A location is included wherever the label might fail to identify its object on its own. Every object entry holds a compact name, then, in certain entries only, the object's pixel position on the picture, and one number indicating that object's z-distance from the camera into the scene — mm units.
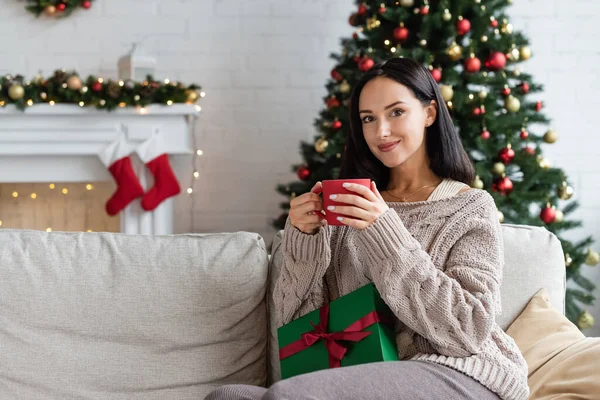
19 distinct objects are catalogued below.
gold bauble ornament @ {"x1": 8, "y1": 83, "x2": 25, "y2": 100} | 3109
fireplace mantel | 3203
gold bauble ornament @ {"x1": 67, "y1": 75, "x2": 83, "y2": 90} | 3123
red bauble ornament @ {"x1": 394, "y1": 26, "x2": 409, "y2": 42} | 2791
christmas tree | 2750
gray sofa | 1720
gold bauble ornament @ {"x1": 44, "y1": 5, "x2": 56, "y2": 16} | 3566
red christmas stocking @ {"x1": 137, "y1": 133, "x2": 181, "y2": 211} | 3244
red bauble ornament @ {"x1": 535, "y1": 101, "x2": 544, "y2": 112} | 2863
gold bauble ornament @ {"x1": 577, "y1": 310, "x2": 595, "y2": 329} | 2965
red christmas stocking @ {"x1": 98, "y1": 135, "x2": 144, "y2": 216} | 3213
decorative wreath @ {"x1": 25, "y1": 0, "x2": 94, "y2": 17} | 3551
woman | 1355
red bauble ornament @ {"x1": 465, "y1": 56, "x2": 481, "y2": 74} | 2732
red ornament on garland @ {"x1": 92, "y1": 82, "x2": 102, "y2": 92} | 3139
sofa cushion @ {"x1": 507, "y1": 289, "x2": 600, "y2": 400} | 1511
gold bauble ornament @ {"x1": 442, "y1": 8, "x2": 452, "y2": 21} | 2748
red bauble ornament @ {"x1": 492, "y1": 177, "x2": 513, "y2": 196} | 2752
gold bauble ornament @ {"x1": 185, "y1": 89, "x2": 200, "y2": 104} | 3219
